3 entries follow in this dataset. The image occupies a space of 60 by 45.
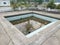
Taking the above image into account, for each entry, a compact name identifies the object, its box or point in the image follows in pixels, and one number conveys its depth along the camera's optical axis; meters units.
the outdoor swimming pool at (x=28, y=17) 3.18
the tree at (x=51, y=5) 6.82
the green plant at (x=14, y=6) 7.13
